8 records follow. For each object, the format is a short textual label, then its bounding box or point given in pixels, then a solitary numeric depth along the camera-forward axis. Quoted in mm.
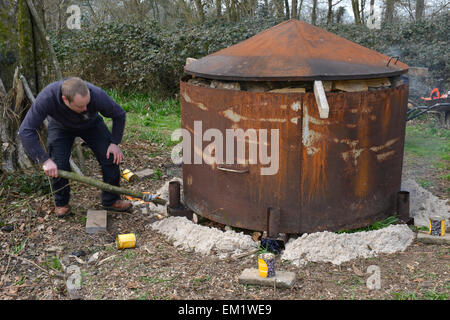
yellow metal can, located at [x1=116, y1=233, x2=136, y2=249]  3904
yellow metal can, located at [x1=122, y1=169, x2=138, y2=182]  5546
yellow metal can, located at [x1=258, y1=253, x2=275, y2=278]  3238
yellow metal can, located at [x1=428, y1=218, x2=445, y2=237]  3924
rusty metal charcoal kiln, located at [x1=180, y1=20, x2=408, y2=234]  3645
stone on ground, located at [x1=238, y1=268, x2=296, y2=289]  3203
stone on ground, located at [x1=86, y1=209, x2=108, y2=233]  4207
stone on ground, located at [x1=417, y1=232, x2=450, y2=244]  3842
